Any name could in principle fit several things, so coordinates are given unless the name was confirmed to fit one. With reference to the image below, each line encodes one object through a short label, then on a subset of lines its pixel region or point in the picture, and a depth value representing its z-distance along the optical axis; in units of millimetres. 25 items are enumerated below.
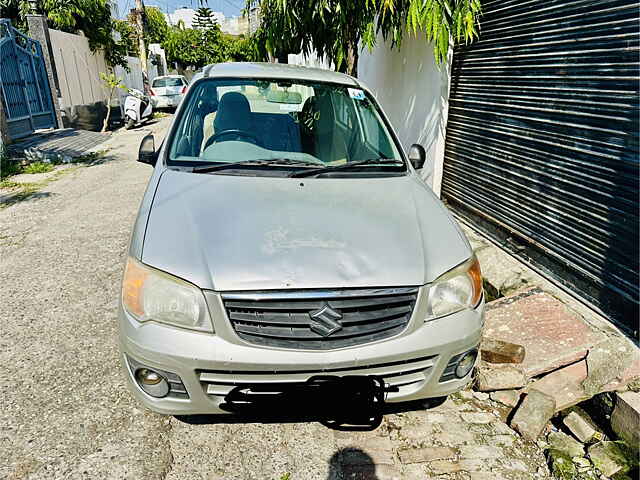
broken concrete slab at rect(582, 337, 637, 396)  2662
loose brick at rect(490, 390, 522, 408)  2578
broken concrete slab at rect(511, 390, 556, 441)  2352
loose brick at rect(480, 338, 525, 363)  2662
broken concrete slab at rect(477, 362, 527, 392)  2594
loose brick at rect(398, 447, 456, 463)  2197
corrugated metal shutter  2887
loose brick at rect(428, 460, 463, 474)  2139
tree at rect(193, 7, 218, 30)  34688
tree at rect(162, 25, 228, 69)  32469
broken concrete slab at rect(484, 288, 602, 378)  2705
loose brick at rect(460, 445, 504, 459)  2238
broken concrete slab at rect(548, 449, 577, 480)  2148
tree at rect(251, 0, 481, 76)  4117
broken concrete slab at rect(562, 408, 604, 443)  2387
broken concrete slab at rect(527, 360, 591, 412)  2555
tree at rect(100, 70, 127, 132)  13050
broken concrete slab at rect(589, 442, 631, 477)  2186
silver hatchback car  1812
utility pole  19719
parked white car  18844
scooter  13867
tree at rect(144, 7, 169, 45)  32969
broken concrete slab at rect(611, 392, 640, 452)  2275
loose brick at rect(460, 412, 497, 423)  2484
